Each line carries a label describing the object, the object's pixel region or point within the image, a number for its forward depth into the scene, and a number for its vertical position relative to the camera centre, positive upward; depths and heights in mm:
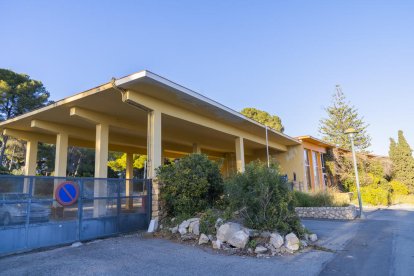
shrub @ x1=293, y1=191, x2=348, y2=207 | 13734 -888
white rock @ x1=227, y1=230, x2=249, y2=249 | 6801 -1367
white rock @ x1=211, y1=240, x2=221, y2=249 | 6983 -1500
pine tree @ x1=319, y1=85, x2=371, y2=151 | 34522 +7583
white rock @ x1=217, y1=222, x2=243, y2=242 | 7074 -1190
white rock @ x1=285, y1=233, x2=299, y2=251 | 6832 -1478
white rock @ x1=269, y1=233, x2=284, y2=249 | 6809 -1428
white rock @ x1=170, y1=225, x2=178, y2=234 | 8438 -1337
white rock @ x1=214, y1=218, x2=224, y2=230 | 7641 -1058
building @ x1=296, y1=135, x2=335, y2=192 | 22125 +1796
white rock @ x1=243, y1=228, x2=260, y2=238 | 7144 -1261
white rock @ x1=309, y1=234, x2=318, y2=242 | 7941 -1598
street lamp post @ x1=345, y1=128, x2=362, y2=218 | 13031 +2325
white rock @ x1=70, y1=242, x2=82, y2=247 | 7305 -1468
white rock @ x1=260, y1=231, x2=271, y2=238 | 7188 -1312
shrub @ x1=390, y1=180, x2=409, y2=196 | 23484 -693
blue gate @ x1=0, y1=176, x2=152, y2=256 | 6414 -604
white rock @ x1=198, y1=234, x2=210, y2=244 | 7430 -1449
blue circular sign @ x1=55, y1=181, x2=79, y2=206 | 7180 -96
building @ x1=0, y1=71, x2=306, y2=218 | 9672 +3148
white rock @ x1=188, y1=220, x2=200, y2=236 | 7927 -1212
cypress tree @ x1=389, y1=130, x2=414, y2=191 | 25688 +1893
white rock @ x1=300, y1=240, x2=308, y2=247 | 7333 -1623
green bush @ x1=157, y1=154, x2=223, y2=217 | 9039 +19
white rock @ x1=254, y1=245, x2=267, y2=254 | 6560 -1574
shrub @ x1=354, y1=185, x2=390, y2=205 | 18766 -1021
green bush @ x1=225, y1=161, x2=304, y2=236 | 7531 -445
